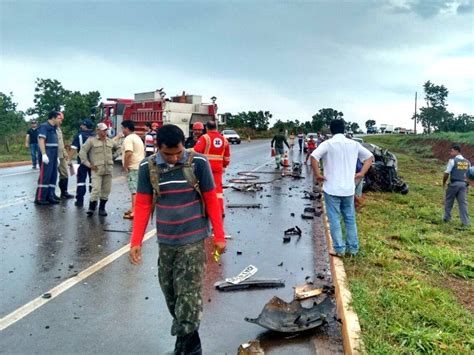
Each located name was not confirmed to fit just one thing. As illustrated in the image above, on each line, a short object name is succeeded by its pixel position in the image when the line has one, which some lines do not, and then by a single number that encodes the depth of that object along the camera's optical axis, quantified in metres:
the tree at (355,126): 98.21
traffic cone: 23.33
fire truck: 20.92
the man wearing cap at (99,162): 9.70
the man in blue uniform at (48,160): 10.49
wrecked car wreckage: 15.02
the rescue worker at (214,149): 8.04
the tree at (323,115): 76.75
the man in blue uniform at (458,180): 10.45
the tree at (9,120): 29.17
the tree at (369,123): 108.75
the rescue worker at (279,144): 20.77
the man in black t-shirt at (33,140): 18.92
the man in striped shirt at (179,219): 3.77
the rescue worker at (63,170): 11.31
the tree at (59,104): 37.44
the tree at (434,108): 75.81
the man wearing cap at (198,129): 9.07
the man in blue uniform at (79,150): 10.49
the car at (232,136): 46.00
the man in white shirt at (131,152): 8.90
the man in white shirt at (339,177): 6.64
